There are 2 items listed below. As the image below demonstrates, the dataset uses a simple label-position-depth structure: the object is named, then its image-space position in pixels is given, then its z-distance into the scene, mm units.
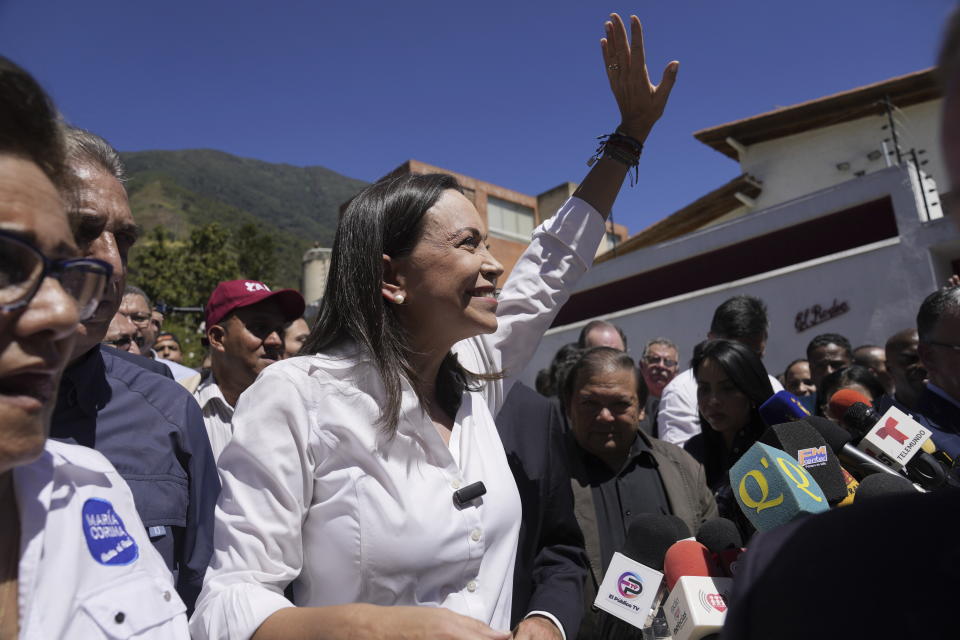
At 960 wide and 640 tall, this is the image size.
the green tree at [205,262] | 25609
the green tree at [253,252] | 32781
